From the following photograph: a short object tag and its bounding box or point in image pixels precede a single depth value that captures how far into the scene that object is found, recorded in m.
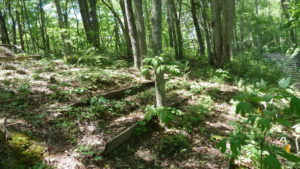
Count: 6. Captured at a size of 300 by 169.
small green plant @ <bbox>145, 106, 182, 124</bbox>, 3.59
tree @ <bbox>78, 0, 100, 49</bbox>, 11.18
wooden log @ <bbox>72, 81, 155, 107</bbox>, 4.71
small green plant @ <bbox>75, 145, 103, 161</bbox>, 3.16
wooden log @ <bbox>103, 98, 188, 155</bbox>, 3.40
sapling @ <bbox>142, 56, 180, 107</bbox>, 4.21
